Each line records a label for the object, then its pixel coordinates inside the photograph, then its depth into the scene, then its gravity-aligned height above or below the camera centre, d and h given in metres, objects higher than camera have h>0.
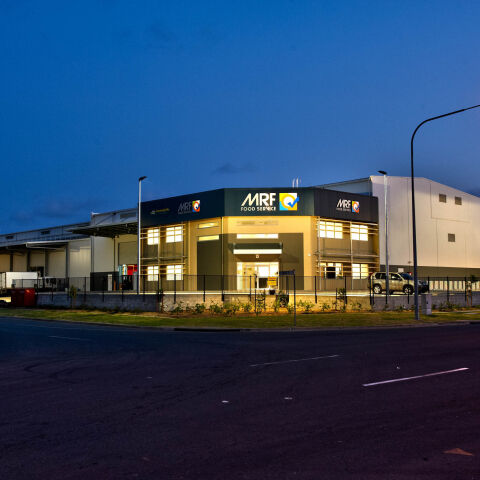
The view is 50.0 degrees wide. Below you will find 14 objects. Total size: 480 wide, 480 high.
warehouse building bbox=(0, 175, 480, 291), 47.88 +4.68
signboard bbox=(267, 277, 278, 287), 46.41 -0.10
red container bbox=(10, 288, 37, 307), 41.28 -1.24
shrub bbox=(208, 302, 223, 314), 31.48 -1.66
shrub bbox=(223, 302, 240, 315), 31.14 -1.64
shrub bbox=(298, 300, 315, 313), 32.38 -1.56
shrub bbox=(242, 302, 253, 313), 31.89 -1.61
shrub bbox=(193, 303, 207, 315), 31.84 -1.70
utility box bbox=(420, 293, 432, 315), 29.87 -1.41
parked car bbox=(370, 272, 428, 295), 41.56 -0.24
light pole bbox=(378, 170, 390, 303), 34.01 +0.16
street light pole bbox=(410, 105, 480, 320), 25.67 +0.63
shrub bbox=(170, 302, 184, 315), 31.89 -1.69
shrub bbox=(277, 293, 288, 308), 32.34 -1.20
